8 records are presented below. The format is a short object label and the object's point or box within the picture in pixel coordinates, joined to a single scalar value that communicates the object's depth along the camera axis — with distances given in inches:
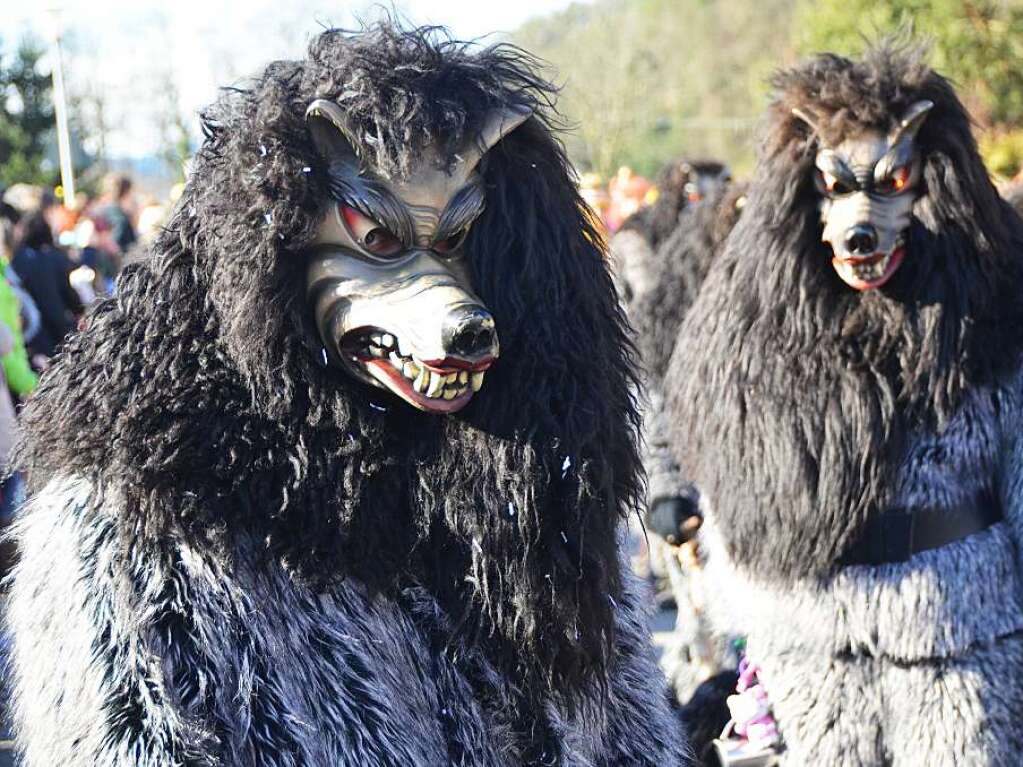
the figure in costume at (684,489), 148.3
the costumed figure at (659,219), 230.1
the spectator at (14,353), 208.7
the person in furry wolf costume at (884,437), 126.7
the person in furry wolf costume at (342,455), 72.0
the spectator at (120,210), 372.2
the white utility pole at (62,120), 494.9
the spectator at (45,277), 272.2
